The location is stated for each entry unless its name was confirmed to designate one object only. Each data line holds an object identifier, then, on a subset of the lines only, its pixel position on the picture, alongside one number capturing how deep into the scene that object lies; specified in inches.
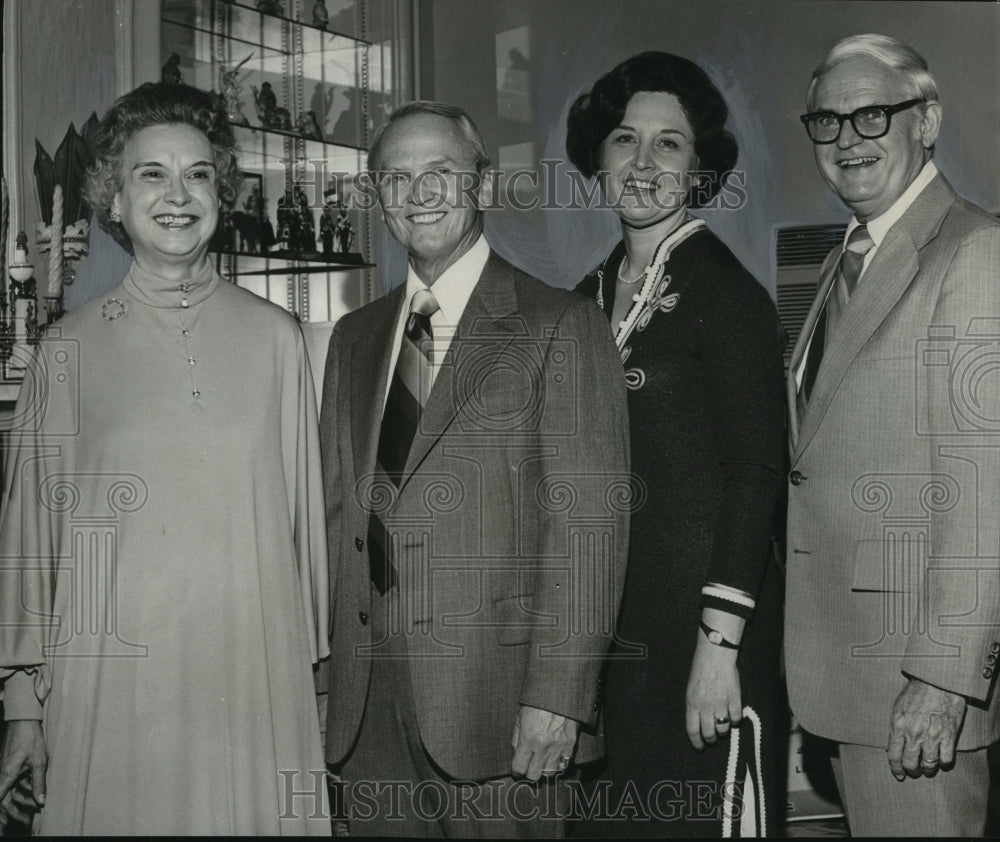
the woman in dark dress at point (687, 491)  93.7
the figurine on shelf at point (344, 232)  122.3
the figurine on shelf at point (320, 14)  125.7
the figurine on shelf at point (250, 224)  118.0
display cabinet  120.6
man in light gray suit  89.4
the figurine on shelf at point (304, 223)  122.1
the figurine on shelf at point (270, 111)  124.1
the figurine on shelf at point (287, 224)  121.3
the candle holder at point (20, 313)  115.1
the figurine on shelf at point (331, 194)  122.9
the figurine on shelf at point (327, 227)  122.0
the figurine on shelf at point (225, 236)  112.2
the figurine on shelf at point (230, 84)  124.6
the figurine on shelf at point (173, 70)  122.5
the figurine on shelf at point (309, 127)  124.6
